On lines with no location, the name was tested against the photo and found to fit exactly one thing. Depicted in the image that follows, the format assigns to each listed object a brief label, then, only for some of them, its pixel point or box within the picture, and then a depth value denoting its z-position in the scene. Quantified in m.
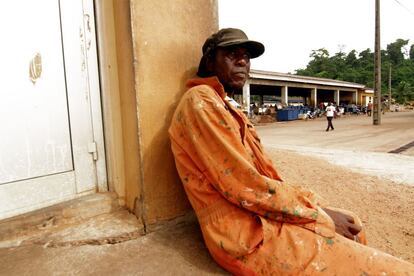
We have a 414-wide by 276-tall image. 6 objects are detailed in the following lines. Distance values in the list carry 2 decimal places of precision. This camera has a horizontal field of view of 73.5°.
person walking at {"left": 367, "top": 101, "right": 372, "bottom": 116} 30.27
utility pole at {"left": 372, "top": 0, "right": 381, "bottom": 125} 14.77
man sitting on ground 1.17
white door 1.64
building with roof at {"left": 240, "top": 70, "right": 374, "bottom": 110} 20.53
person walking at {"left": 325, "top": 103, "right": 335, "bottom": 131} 13.53
